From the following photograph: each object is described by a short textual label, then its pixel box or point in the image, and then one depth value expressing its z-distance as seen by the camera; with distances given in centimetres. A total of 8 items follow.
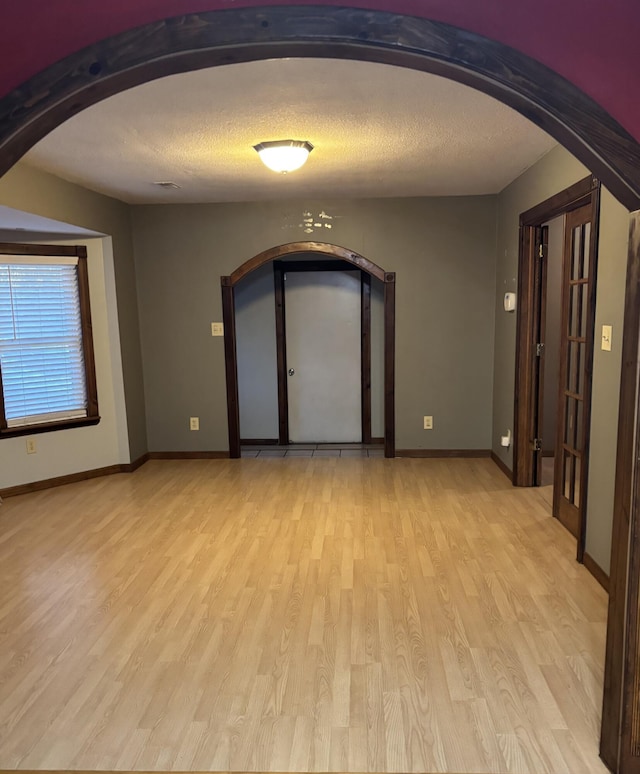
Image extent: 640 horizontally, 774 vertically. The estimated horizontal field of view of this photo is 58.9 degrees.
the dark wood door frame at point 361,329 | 585
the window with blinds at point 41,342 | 448
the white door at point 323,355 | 592
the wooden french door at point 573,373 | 336
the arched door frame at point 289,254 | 516
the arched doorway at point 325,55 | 141
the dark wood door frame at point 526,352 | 419
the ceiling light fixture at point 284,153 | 319
